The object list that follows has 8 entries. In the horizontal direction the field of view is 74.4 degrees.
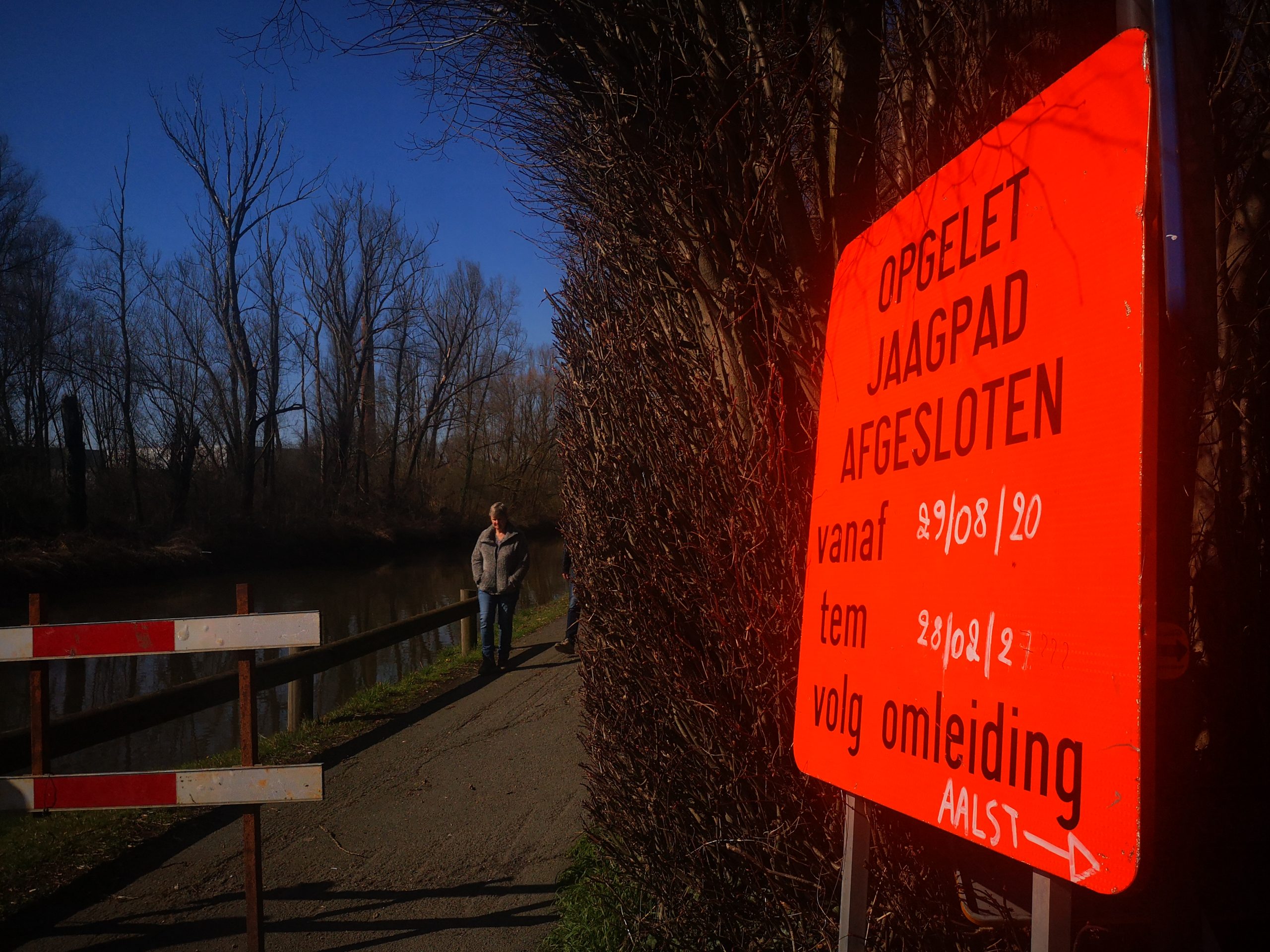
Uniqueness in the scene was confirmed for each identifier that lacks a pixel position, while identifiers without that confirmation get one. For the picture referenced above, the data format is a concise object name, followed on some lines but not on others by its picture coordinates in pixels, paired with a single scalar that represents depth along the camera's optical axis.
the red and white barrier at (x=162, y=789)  3.67
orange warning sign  1.27
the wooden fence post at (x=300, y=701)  7.58
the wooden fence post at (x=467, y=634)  10.98
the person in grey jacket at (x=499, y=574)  9.46
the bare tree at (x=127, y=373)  32.25
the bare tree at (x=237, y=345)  33.31
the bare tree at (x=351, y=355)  40.34
